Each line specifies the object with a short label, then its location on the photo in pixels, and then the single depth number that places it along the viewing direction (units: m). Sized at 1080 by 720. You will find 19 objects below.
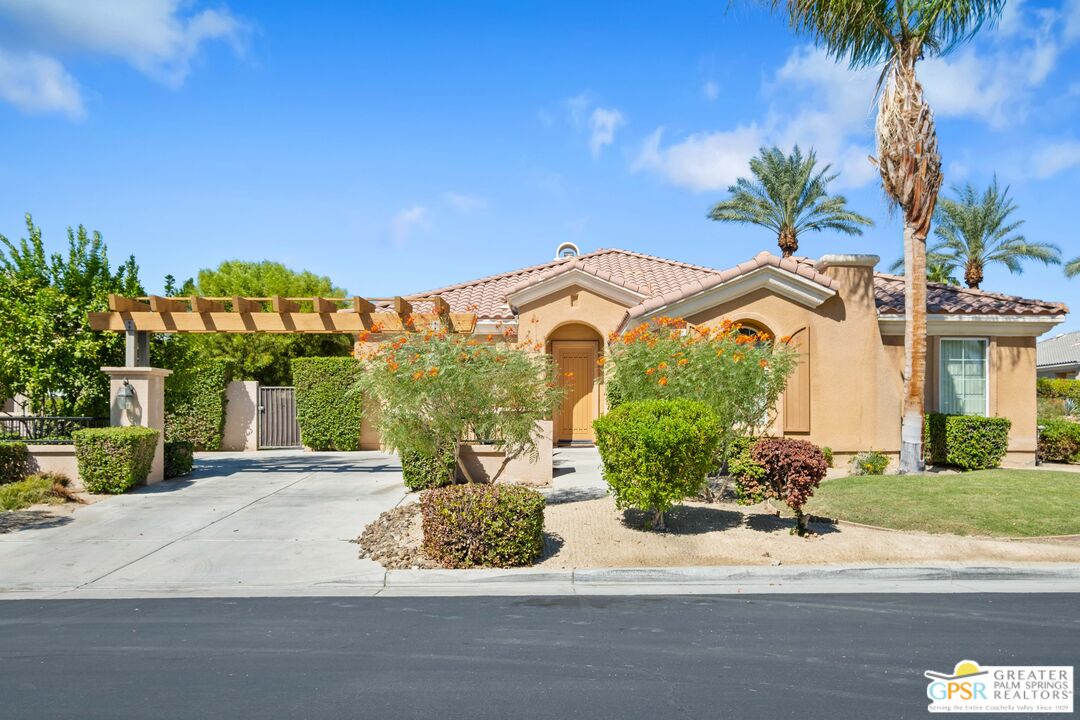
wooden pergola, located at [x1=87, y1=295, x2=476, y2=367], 15.34
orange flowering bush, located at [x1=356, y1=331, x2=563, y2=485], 10.66
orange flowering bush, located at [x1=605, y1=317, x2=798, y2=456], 11.20
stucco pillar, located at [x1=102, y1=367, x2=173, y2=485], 15.12
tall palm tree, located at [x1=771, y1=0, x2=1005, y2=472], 14.38
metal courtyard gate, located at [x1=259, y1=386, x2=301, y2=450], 22.11
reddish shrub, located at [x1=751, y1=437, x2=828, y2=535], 9.38
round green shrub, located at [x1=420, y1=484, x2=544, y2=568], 8.73
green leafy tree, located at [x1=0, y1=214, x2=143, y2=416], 14.73
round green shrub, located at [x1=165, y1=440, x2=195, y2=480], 15.73
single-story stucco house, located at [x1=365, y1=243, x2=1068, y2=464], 15.88
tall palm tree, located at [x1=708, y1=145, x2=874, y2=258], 28.02
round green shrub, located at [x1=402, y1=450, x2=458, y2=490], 13.01
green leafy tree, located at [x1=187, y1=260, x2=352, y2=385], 24.56
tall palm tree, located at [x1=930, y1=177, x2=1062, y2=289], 31.25
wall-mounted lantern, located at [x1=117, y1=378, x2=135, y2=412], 15.11
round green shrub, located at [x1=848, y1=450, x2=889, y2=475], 15.12
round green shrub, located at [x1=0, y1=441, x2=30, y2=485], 13.54
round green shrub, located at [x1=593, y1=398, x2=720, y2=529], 9.13
